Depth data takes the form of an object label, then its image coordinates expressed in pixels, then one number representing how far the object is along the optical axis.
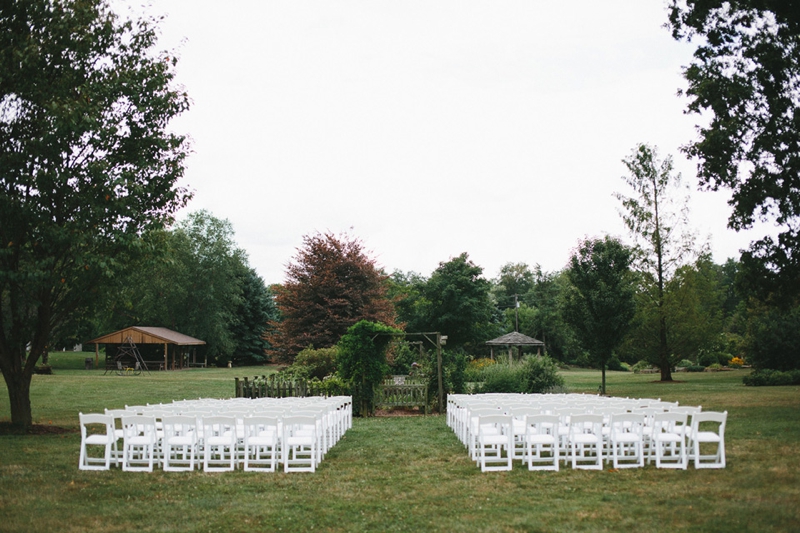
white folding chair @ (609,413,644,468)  10.07
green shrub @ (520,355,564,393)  24.38
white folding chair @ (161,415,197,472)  10.20
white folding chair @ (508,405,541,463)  10.91
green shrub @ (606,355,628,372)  58.38
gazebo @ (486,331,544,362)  40.09
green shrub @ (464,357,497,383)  25.92
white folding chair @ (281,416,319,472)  10.16
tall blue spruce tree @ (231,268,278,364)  68.00
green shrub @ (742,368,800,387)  29.44
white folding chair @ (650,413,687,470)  9.90
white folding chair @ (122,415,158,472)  10.00
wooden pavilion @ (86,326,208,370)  49.59
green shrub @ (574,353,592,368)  61.42
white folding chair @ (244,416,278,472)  9.95
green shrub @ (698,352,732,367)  52.12
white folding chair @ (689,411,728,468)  9.72
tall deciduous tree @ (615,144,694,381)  34.88
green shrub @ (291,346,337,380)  25.75
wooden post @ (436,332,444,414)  21.52
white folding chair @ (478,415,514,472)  10.12
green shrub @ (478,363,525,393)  24.14
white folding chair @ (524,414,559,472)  10.04
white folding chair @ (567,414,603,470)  10.04
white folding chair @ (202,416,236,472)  10.09
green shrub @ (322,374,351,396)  21.25
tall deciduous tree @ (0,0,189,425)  14.09
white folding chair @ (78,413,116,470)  10.03
